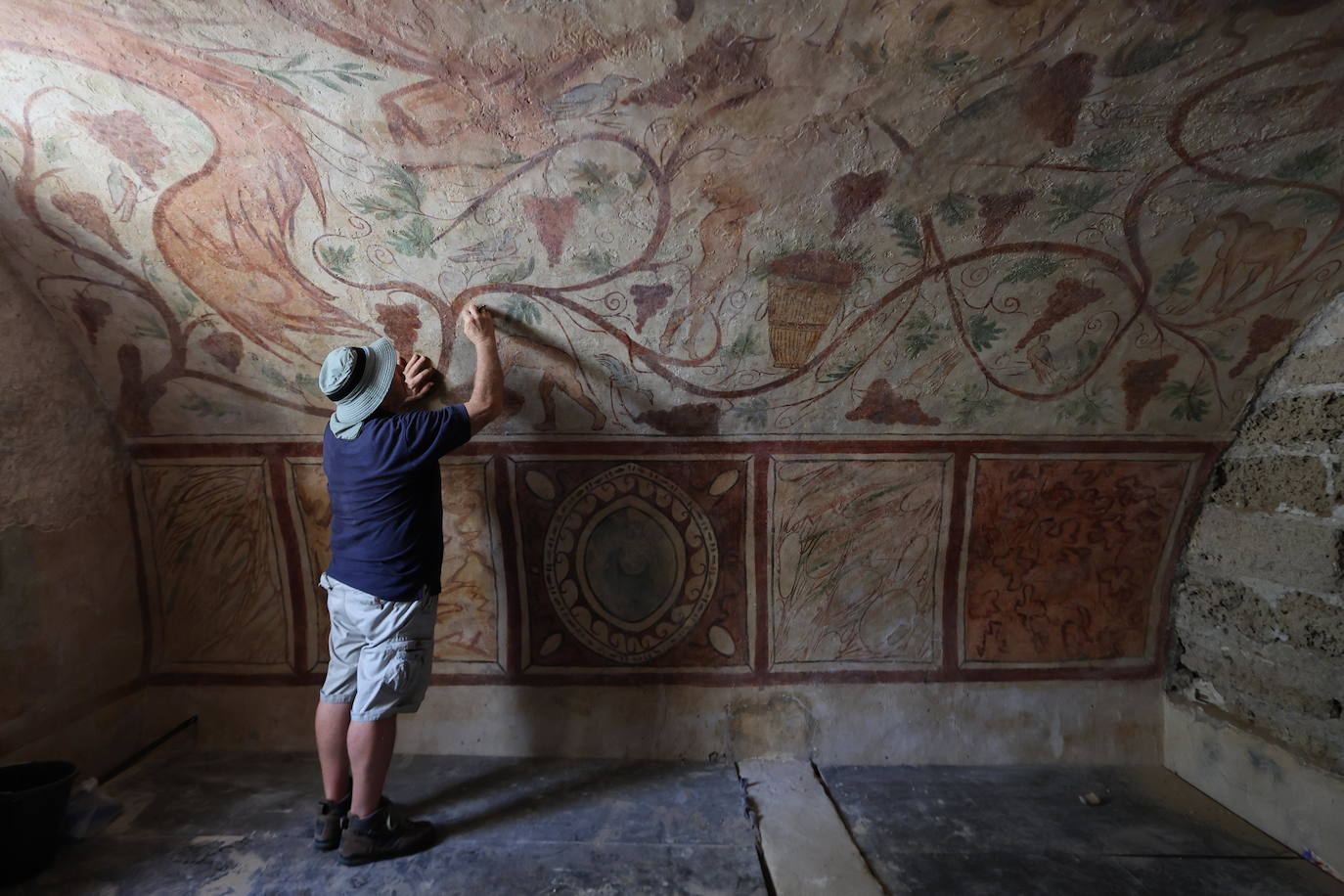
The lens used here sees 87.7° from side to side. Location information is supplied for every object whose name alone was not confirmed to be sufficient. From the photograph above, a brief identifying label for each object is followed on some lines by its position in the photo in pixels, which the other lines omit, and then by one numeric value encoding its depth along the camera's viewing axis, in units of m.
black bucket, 2.34
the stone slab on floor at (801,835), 2.47
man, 2.53
